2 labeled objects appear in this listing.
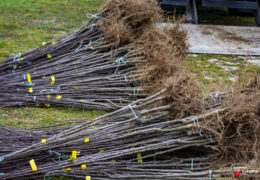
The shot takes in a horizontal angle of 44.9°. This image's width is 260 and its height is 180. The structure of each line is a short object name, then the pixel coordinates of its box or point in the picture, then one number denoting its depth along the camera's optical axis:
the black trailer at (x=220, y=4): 9.25
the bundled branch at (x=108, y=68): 4.41
